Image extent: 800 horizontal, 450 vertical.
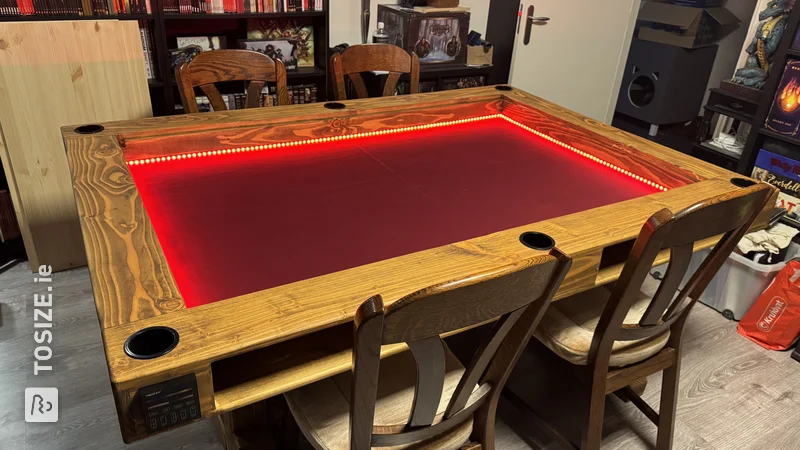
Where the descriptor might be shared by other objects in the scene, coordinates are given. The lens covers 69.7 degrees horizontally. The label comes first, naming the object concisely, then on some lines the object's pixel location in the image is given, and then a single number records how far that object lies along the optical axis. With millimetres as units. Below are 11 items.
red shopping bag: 2254
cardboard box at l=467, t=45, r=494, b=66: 3541
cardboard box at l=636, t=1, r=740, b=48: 4191
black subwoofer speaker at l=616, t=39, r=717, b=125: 4355
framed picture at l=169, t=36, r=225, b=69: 2789
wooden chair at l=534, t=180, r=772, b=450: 1206
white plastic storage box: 2365
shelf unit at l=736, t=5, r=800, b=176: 2881
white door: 3820
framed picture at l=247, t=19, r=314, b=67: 3045
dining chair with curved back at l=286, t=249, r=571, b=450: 871
